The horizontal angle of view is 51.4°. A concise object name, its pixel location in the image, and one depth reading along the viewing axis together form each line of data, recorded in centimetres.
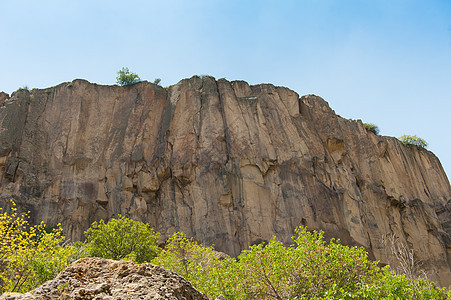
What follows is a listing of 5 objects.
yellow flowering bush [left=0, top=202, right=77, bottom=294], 2025
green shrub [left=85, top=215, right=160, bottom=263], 3288
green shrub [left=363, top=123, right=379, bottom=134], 6300
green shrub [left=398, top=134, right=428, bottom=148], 6812
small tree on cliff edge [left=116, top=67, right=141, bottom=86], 5534
